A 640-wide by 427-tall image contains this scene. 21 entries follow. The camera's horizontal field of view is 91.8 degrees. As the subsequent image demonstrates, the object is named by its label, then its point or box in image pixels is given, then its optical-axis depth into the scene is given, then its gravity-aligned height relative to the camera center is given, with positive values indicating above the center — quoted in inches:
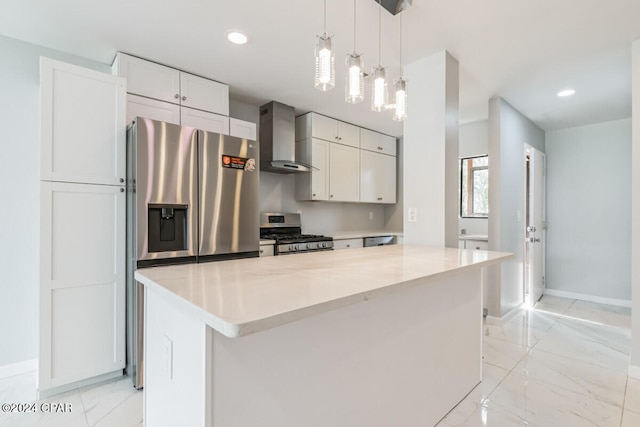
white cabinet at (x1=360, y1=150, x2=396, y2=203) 179.0 +22.8
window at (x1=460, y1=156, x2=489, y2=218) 167.5 +15.6
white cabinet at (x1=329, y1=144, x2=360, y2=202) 160.2 +22.4
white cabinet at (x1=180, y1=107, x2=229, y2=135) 106.4 +33.9
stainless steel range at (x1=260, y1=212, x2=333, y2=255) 125.6 -9.6
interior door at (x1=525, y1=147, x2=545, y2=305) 159.0 -4.9
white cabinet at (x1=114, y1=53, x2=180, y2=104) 94.2 +43.5
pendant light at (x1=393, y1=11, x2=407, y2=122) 70.9 +27.4
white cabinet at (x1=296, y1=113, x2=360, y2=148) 151.2 +43.9
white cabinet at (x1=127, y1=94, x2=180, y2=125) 95.7 +33.8
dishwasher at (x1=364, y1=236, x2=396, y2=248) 165.0 -14.0
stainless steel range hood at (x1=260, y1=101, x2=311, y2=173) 136.6 +34.1
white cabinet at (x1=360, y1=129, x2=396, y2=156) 178.7 +44.3
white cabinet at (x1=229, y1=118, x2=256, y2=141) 118.9 +33.8
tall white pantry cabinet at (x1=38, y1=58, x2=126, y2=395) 78.6 -3.1
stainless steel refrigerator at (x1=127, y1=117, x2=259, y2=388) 83.4 +4.1
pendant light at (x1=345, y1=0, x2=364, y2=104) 61.4 +27.6
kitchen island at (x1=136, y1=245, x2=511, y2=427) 33.8 -18.1
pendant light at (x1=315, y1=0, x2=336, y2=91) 56.3 +28.3
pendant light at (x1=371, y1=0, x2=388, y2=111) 66.1 +27.2
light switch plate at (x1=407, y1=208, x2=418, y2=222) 99.3 +0.0
